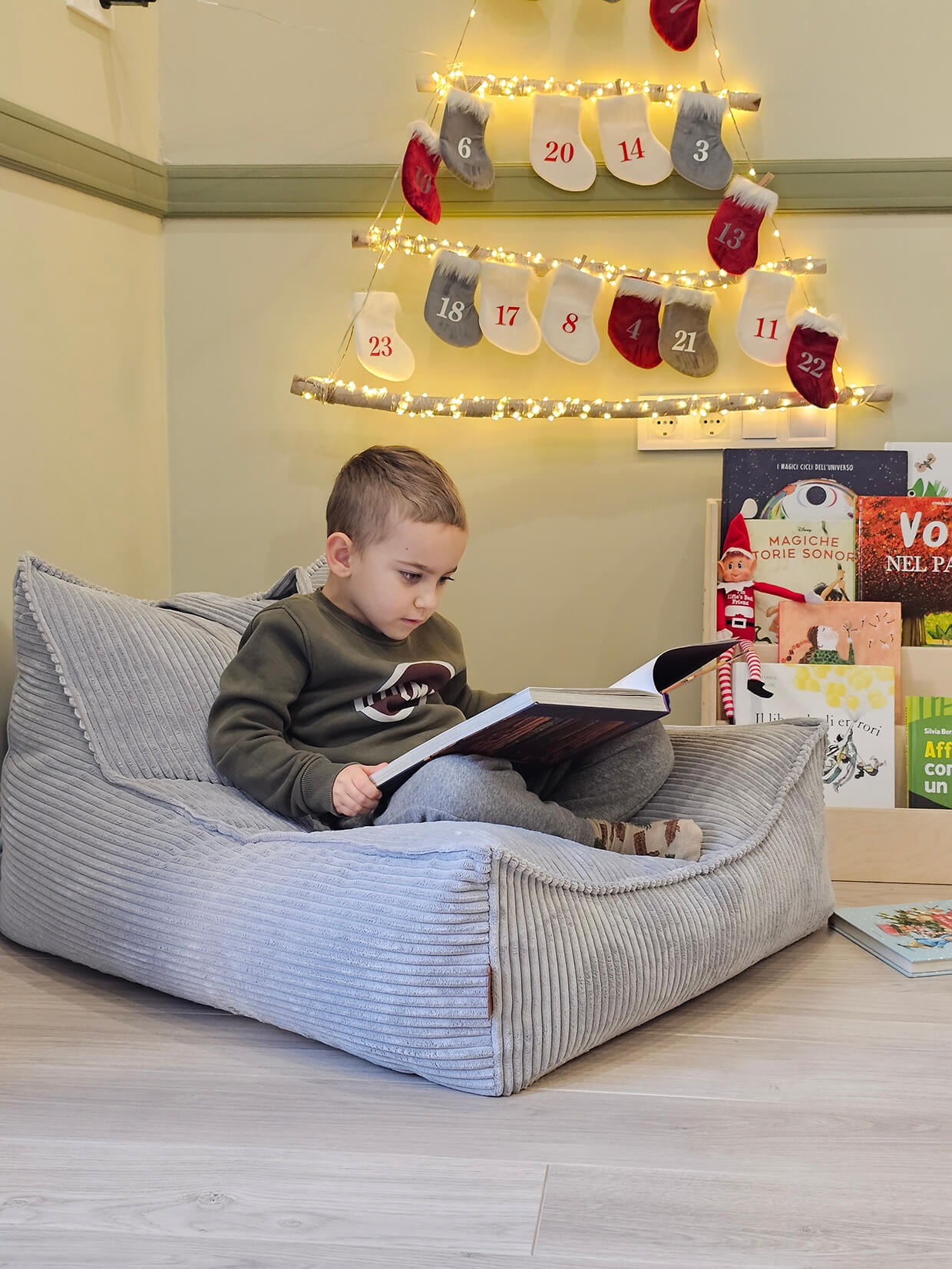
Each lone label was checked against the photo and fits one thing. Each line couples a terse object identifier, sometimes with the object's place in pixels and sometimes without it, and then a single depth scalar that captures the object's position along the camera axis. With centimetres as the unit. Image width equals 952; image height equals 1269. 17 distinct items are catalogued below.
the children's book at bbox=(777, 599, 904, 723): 199
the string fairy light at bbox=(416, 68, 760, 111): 208
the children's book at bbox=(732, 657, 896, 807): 192
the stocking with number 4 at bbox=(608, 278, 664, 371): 210
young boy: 141
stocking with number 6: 205
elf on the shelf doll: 205
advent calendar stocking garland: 205
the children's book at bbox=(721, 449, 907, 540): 208
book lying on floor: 140
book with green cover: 190
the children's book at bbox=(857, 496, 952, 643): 204
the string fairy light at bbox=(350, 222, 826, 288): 210
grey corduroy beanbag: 106
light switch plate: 214
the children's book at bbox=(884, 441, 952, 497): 208
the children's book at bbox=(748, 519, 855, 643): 207
